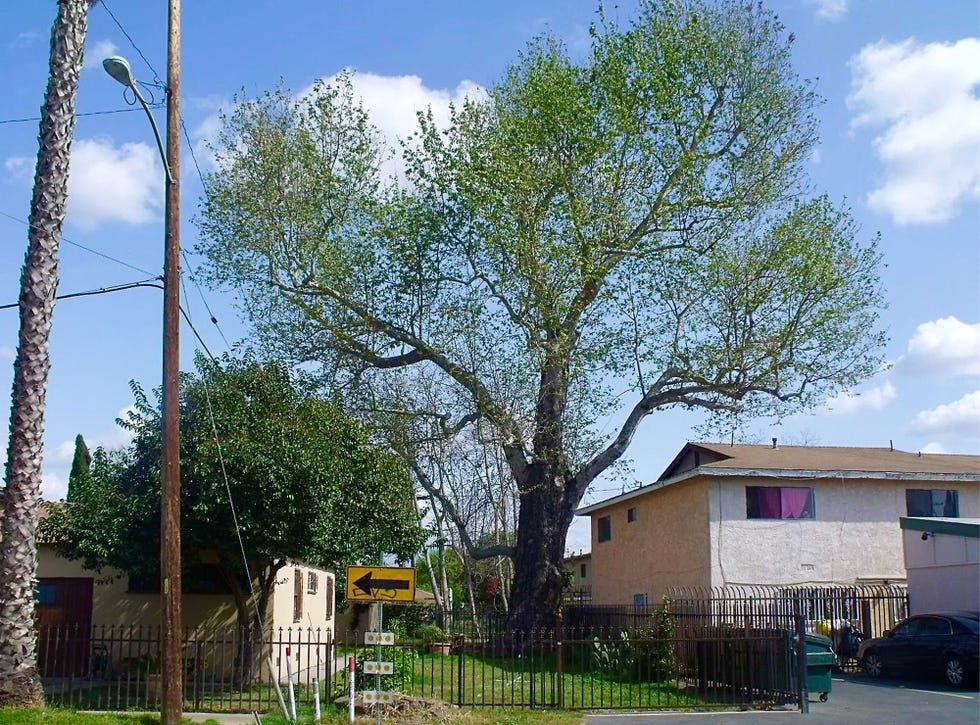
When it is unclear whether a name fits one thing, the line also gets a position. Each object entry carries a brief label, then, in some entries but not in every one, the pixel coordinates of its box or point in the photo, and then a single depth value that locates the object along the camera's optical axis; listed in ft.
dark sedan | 65.62
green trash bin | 59.67
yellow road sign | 43.70
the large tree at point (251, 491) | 55.21
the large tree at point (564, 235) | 78.28
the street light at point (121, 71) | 41.98
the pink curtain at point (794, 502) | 94.12
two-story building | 92.58
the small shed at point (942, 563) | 78.43
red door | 70.23
